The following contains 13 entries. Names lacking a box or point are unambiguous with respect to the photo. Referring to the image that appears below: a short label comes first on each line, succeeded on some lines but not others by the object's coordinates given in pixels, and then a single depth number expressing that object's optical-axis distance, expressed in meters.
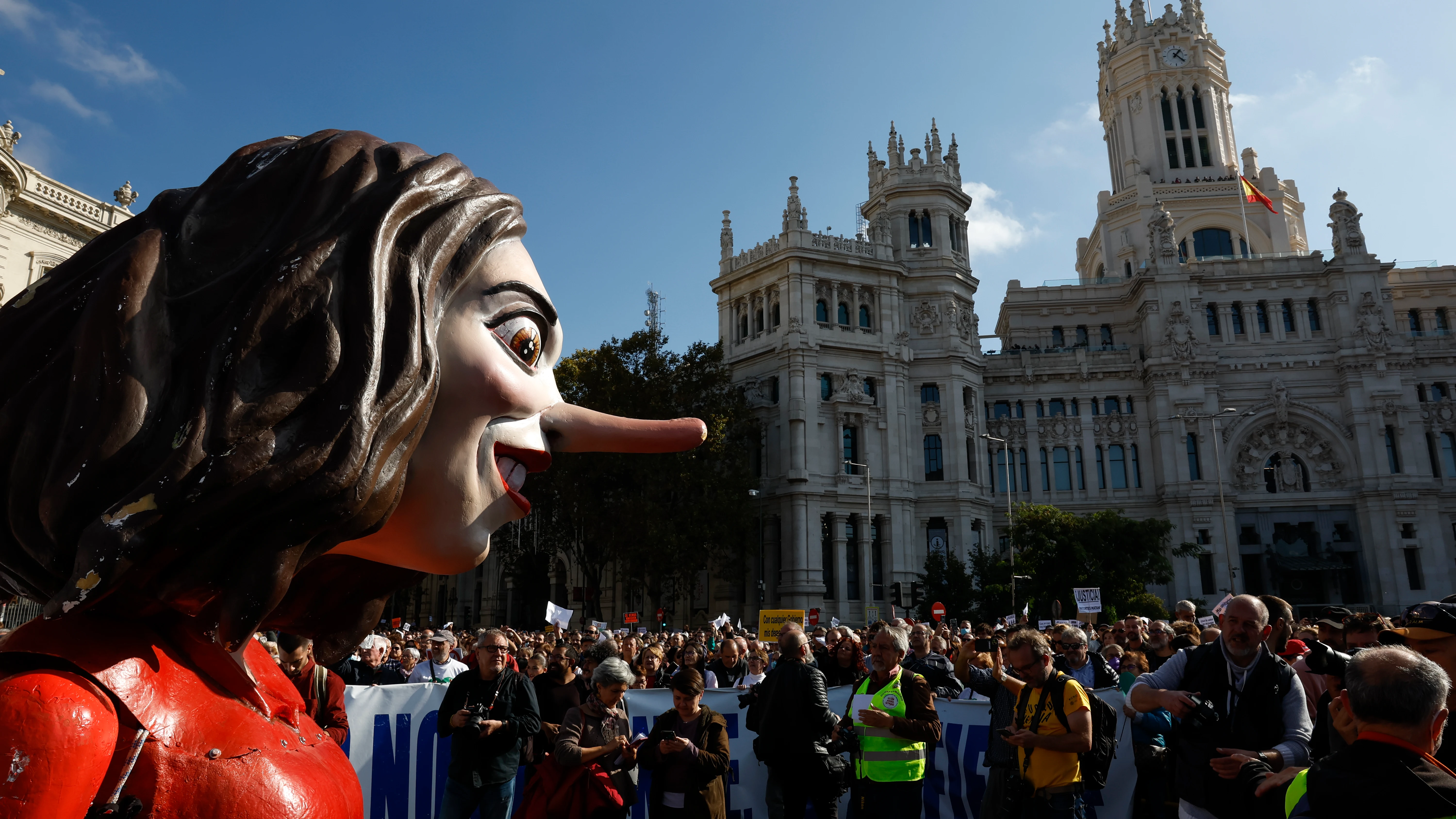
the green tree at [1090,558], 32.66
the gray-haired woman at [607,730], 6.09
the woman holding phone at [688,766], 6.21
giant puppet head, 1.09
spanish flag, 47.47
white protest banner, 7.41
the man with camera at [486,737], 6.53
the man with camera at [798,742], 6.93
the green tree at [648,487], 35.16
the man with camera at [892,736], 6.80
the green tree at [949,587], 35.19
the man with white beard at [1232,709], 5.05
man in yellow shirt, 5.78
